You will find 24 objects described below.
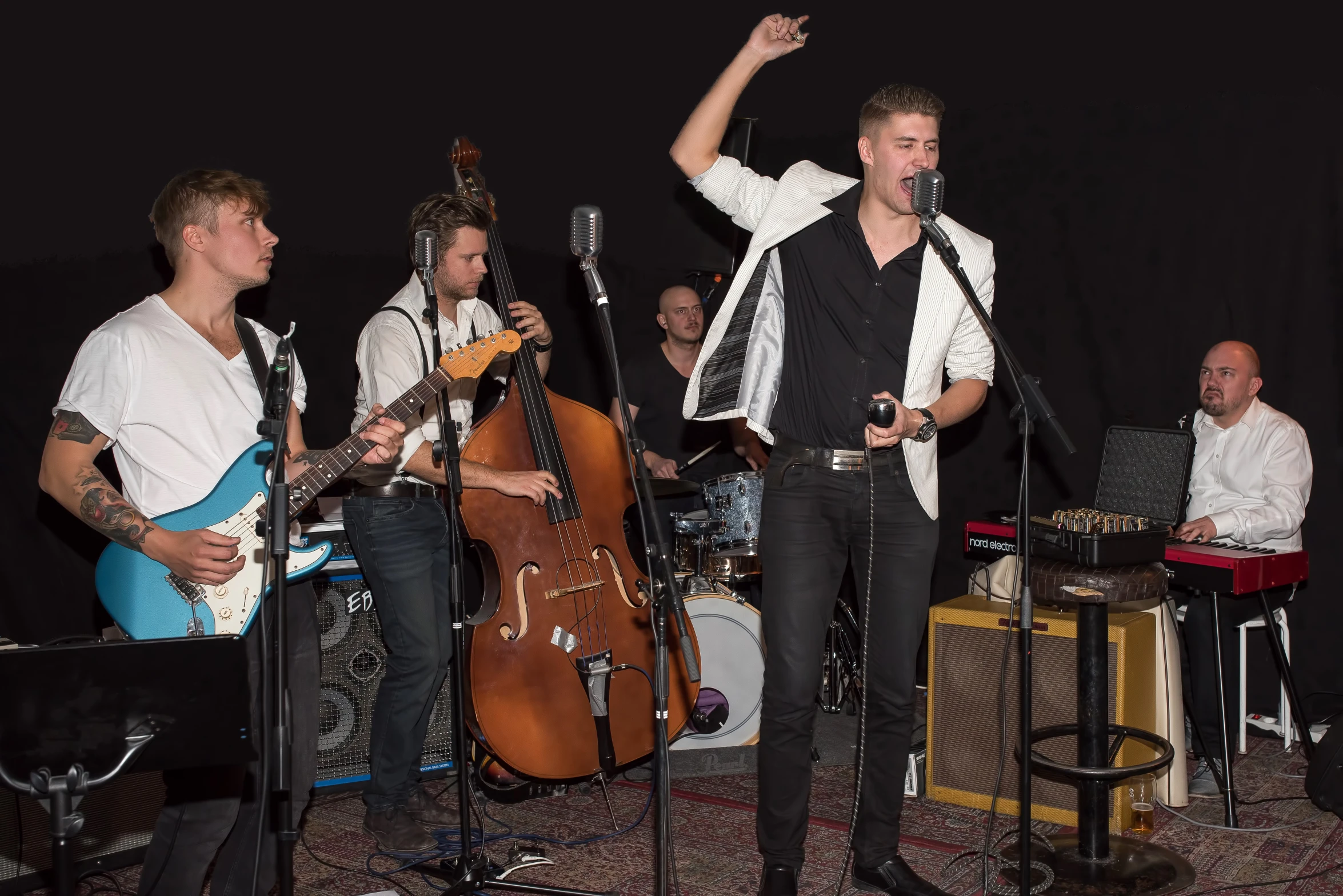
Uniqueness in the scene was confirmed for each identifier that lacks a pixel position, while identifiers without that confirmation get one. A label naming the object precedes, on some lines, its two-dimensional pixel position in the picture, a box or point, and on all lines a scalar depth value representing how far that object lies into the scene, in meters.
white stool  4.68
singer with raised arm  2.95
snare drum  4.61
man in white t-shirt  2.51
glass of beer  3.75
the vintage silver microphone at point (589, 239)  2.37
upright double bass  3.46
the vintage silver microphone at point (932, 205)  2.48
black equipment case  4.70
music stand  1.89
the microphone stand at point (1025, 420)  2.48
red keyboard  3.86
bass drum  4.36
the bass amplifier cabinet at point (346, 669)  4.00
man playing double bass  3.58
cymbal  4.46
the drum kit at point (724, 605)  4.38
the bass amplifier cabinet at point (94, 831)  3.08
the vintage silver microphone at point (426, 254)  3.02
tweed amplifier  3.78
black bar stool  3.26
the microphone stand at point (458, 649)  2.85
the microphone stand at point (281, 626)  2.08
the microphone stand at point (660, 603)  2.28
